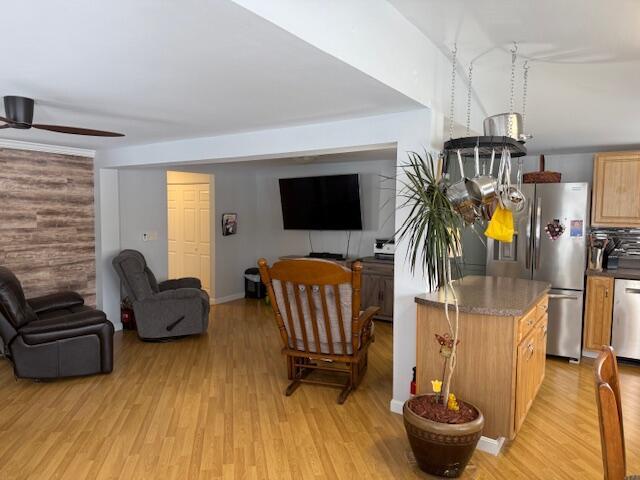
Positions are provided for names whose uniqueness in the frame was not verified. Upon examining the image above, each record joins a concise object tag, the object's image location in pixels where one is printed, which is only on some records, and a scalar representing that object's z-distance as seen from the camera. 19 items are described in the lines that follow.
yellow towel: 2.66
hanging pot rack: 2.57
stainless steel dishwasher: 4.25
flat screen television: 6.47
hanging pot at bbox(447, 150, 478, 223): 2.67
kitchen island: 2.66
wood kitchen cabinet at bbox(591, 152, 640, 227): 4.50
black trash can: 7.16
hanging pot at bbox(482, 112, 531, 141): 2.74
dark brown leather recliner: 3.63
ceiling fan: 2.71
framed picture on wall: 6.94
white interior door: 6.89
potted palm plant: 2.35
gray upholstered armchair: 4.85
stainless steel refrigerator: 4.33
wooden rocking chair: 3.24
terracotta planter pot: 2.33
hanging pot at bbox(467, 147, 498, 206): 2.62
